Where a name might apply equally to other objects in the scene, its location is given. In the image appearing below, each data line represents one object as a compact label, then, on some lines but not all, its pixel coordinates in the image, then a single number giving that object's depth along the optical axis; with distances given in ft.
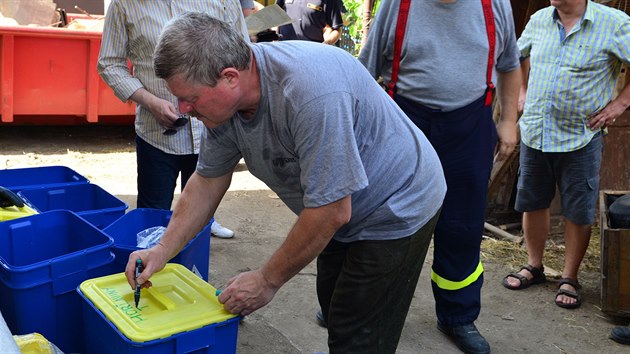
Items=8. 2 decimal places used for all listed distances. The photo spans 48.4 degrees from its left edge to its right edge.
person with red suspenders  10.71
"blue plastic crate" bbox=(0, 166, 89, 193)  11.85
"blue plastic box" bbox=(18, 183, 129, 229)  11.31
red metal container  22.33
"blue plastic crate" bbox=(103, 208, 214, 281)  9.16
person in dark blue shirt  23.00
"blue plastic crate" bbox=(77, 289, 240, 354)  7.13
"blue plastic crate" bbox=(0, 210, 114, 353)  8.22
